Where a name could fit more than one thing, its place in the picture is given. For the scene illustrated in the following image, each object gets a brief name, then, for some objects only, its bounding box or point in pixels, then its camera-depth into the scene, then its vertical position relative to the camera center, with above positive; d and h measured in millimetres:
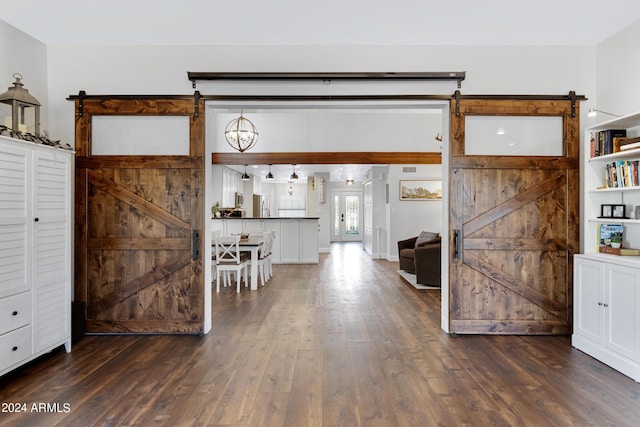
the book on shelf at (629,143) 2863 +604
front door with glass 14195 -105
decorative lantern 2873 +919
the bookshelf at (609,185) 2979 +267
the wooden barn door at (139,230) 3545 -185
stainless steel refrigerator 11469 +259
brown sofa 5668 -818
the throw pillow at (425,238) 6189 -453
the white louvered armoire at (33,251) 2533 -312
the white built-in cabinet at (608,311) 2641 -795
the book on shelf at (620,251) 2951 -310
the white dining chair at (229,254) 5344 -673
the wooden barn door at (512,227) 3533 -131
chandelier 5574 +1225
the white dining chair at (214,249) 5630 -623
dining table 5547 -666
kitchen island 8188 -470
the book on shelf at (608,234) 3156 -174
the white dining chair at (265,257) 5916 -774
